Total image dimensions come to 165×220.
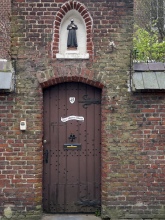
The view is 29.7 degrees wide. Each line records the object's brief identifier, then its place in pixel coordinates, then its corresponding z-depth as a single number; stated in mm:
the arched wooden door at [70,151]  6066
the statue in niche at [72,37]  5910
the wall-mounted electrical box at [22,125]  5758
